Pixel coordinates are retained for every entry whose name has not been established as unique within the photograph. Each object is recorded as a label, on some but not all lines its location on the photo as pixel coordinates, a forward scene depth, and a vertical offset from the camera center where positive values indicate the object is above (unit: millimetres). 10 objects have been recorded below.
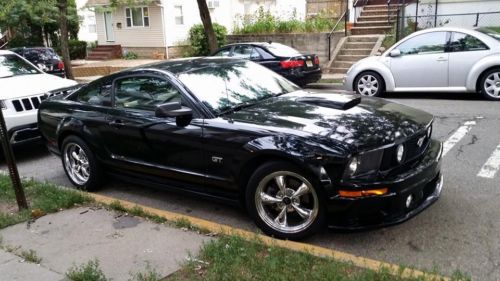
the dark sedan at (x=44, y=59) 16953 -811
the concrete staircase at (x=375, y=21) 17172 +175
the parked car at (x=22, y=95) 7156 -877
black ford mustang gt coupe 3742 -985
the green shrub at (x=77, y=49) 27750 -791
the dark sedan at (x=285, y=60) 12141 -785
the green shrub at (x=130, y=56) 25178 -1153
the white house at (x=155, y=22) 24375 +516
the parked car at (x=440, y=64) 9492 -810
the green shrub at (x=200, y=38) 22230 -342
